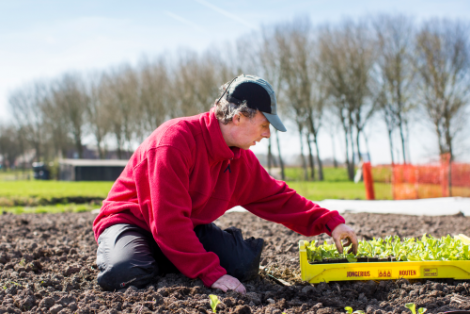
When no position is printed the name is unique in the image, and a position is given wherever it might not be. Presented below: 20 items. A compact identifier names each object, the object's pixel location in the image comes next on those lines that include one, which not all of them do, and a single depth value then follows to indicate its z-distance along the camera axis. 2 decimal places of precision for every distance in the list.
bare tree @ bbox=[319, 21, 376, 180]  23.81
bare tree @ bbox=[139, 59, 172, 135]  31.42
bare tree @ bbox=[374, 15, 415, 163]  22.20
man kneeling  2.05
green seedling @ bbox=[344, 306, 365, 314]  1.71
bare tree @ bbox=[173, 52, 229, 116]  27.52
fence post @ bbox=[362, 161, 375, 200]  10.41
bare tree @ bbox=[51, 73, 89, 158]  37.06
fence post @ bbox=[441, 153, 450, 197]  10.70
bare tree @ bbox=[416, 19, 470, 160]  19.38
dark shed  27.45
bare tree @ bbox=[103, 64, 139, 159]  33.41
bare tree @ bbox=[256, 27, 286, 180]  25.20
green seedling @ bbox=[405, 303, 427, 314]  1.62
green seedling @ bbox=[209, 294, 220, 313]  1.71
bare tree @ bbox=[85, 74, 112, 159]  35.41
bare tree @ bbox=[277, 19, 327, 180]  24.77
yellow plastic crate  2.30
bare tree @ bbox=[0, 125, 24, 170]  41.89
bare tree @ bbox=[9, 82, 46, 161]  39.22
